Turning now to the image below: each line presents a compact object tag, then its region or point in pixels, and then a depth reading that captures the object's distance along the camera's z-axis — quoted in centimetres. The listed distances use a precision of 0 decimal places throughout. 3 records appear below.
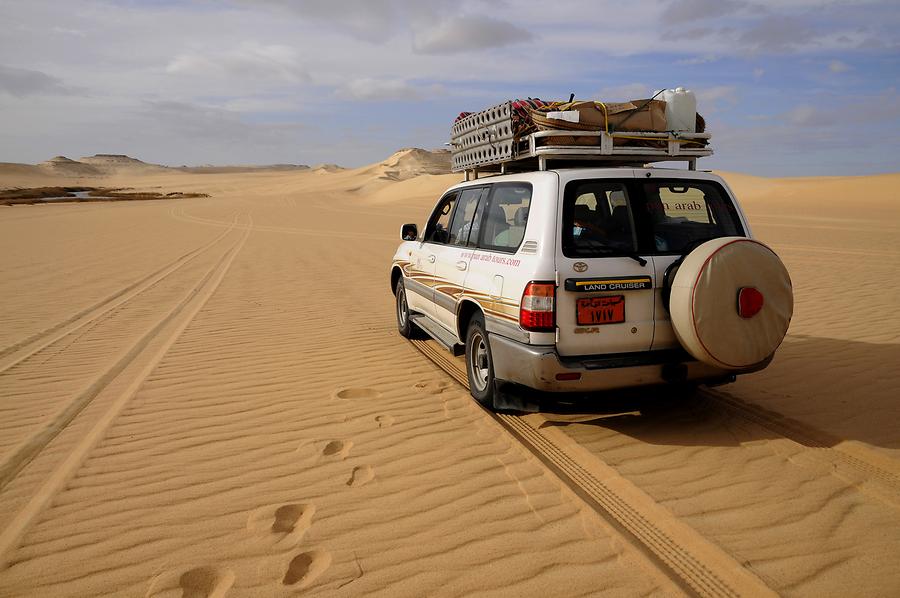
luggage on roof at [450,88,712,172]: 457
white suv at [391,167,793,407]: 390
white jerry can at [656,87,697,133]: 494
